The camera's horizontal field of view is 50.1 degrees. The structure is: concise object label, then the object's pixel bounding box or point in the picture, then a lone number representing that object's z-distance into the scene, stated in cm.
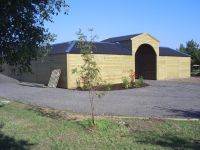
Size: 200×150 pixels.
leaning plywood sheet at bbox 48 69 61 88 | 1702
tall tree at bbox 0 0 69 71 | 394
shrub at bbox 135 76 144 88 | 1669
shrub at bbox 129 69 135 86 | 1733
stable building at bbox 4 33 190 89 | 1685
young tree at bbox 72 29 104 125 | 675
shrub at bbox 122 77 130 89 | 1628
